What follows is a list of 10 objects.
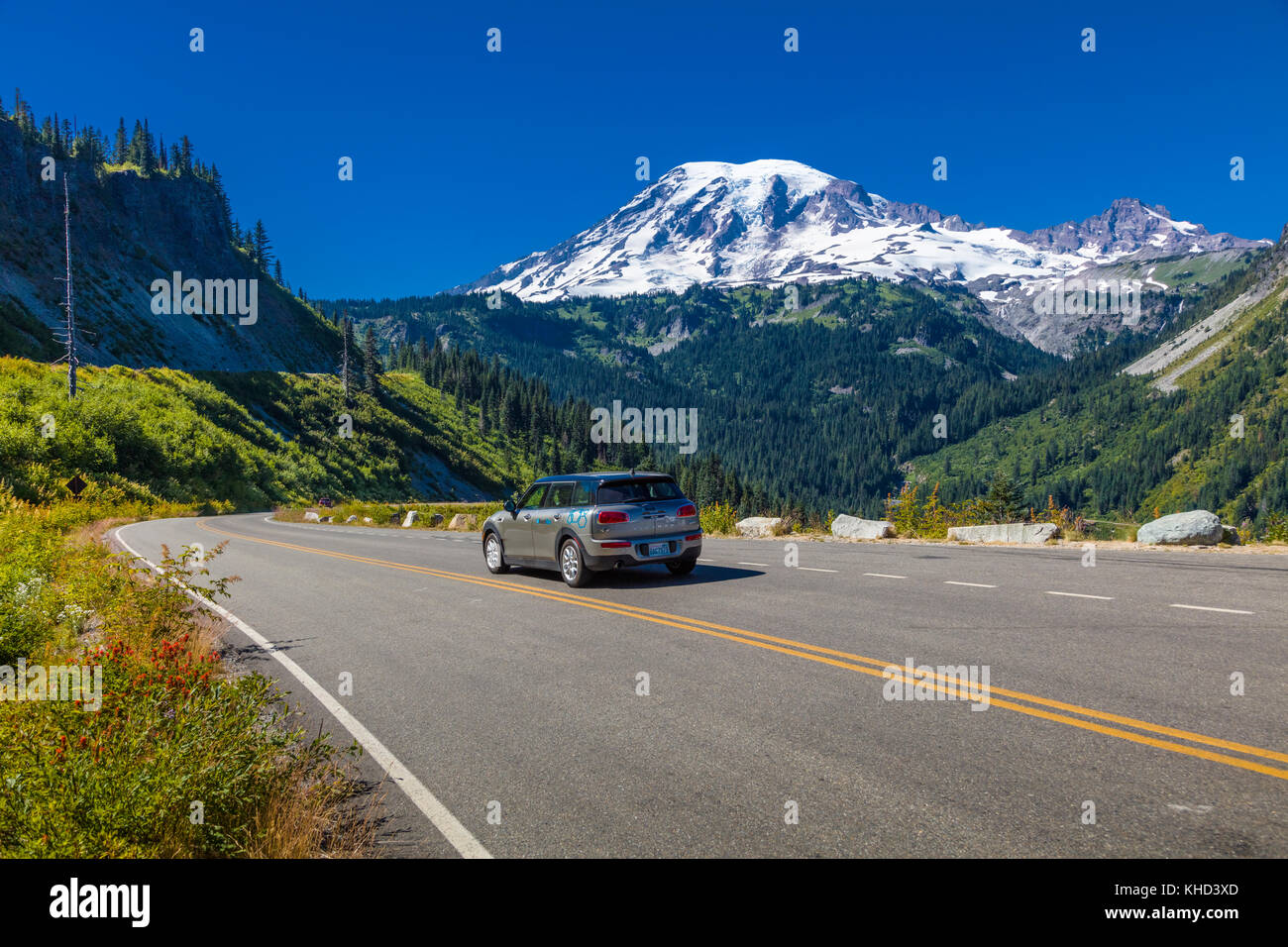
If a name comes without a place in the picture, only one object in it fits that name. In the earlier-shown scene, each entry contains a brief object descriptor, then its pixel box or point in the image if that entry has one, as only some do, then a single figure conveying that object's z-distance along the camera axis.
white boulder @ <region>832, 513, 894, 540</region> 20.08
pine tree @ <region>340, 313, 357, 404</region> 97.94
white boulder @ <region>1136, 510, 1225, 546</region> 14.84
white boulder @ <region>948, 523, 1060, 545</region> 16.81
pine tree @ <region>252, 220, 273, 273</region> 175.50
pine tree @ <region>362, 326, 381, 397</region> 108.44
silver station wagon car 11.64
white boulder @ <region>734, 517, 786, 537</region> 22.92
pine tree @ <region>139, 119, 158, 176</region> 133.25
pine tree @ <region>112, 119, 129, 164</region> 145.75
